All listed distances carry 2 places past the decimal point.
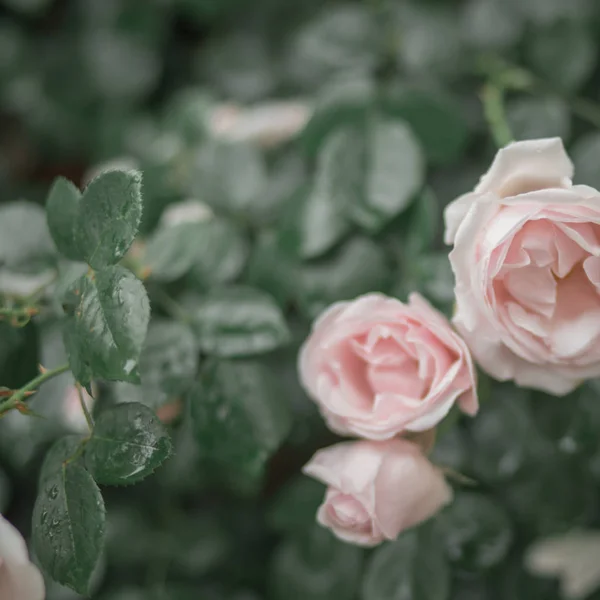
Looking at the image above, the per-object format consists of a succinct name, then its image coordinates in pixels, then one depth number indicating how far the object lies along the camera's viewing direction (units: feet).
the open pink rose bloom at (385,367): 1.50
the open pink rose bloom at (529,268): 1.40
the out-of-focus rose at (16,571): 1.36
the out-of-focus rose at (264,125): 2.82
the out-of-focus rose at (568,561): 2.56
